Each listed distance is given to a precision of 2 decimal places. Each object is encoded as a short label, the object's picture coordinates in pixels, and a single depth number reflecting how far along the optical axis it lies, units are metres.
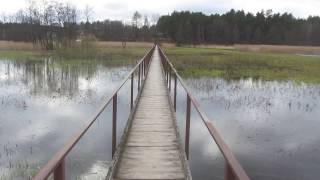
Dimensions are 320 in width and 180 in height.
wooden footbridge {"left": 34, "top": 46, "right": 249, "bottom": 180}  3.28
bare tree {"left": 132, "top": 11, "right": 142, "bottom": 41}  128.62
